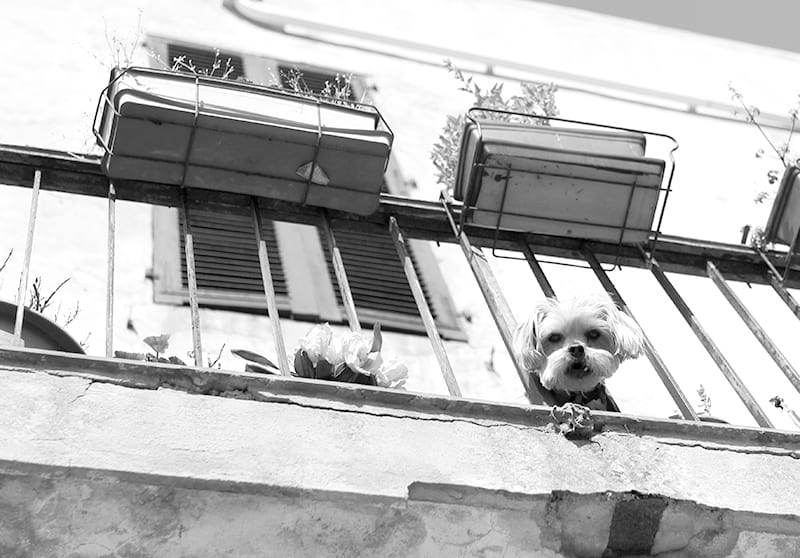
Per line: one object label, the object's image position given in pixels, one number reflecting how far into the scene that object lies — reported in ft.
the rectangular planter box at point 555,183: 15.17
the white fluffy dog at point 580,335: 14.73
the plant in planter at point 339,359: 11.53
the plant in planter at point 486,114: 24.99
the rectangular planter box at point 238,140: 13.93
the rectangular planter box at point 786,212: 16.41
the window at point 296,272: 22.24
